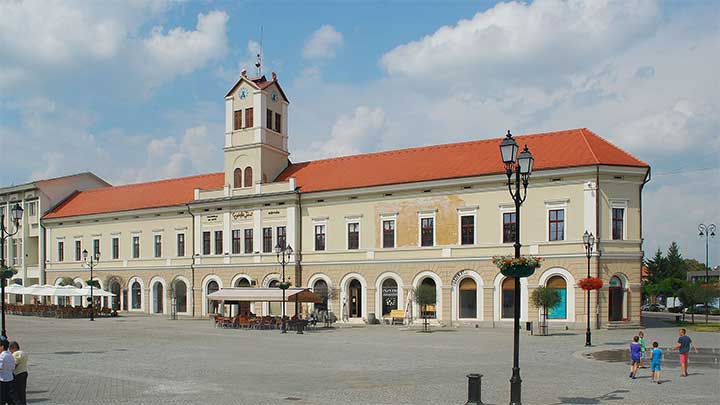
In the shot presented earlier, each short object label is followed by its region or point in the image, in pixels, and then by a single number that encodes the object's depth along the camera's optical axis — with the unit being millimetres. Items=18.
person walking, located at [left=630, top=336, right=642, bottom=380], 18031
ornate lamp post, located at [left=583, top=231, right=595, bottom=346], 27281
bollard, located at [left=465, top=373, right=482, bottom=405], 13609
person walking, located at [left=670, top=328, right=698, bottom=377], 18234
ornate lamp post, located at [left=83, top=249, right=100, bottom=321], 57175
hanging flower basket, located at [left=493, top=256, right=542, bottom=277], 14672
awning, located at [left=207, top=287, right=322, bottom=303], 38416
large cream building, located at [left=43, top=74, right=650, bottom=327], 37594
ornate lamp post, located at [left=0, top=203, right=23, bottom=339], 25652
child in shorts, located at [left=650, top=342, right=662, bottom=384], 17406
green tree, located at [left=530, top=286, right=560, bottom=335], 34500
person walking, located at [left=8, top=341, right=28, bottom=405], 13455
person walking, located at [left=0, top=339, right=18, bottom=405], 13000
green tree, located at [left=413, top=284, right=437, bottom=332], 38750
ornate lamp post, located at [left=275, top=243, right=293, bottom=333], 36625
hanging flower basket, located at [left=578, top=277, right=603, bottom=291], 32031
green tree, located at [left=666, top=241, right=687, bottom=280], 82375
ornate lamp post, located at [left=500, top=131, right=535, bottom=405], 13484
